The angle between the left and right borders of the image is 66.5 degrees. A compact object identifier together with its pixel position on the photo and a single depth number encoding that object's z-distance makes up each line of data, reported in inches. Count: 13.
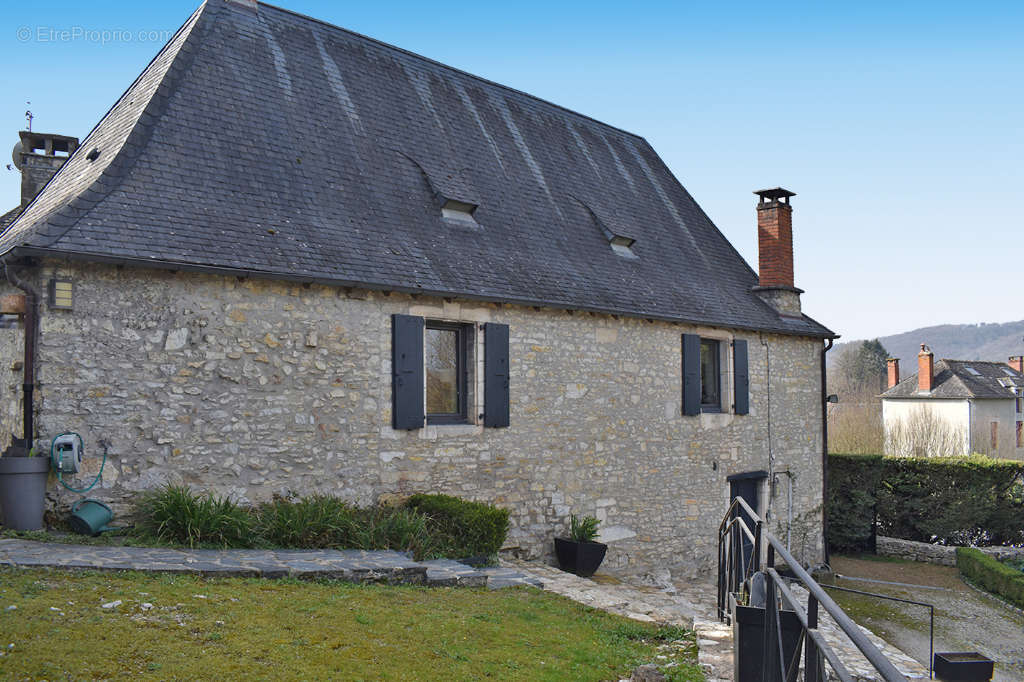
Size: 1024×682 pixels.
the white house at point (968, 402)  1235.9
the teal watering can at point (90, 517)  267.4
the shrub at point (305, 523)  289.2
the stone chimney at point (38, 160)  446.9
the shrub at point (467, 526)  315.9
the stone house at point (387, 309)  287.1
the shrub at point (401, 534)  299.7
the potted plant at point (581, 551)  387.9
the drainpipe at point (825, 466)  595.8
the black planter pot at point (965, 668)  270.7
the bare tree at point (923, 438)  1007.6
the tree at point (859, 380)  1467.8
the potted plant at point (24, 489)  259.1
